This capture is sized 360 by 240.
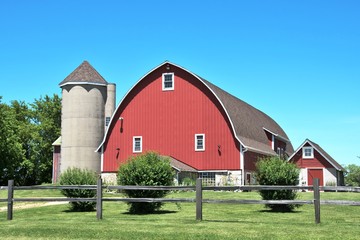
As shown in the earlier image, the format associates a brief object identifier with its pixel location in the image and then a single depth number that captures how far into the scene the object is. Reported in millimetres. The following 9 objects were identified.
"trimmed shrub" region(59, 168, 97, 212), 21484
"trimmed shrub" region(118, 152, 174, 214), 19328
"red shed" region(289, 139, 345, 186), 44438
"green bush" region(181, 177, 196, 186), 36512
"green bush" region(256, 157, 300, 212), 20406
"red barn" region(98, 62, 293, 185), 38594
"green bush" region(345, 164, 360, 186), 68825
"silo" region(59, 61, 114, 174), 46469
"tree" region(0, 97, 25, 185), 57625
